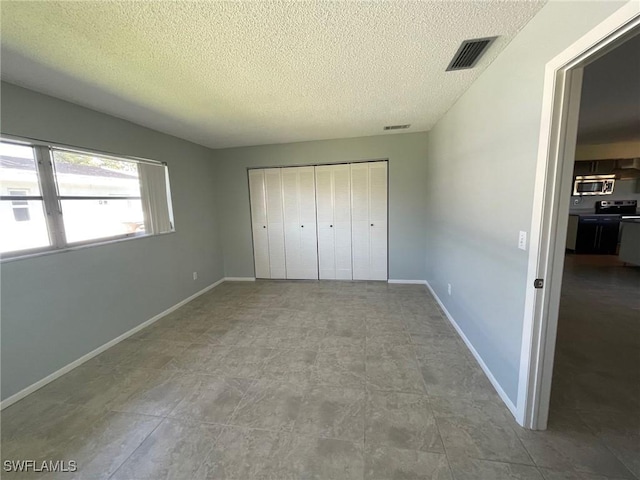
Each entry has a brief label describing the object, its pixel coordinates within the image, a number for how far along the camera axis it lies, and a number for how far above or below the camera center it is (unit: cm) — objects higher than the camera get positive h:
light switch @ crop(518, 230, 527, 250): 145 -23
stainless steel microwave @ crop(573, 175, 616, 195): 602 +35
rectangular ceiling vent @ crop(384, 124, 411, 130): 340 +106
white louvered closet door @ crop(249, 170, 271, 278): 435 -24
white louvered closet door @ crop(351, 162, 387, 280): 400 -24
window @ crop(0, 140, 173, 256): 192 +15
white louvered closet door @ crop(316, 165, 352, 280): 411 -25
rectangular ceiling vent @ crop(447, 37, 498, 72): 158 +100
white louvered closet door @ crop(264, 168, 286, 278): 430 -23
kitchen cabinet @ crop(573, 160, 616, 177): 584 +75
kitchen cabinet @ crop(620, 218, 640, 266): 444 -79
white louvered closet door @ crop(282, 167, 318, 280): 422 -27
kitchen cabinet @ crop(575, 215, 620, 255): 571 -82
